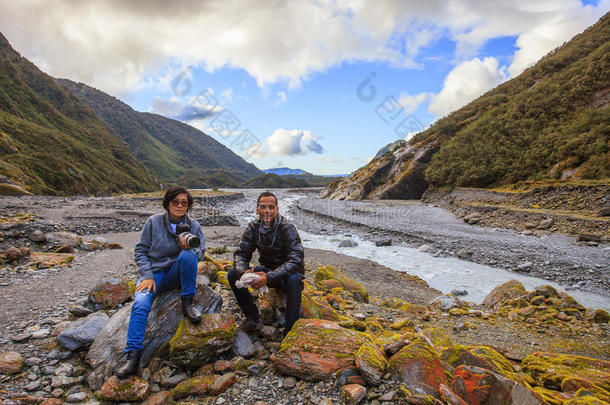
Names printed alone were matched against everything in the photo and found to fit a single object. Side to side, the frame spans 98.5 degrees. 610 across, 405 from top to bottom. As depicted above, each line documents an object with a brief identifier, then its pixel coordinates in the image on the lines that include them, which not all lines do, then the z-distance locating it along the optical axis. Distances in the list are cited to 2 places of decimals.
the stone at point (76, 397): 2.95
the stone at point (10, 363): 3.19
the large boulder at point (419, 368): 3.04
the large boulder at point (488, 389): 2.72
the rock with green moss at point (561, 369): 3.43
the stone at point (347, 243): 17.64
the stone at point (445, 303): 7.55
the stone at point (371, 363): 3.17
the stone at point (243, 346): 3.93
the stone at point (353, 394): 2.94
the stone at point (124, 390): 2.98
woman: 3.59
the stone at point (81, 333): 3.71
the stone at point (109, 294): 4.98
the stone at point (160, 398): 2.97
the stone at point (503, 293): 8.16
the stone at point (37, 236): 10.40
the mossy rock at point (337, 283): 7.83
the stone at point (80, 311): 4.67
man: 4.24
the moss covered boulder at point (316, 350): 3.47
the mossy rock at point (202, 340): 3.52
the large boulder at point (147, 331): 3.39
